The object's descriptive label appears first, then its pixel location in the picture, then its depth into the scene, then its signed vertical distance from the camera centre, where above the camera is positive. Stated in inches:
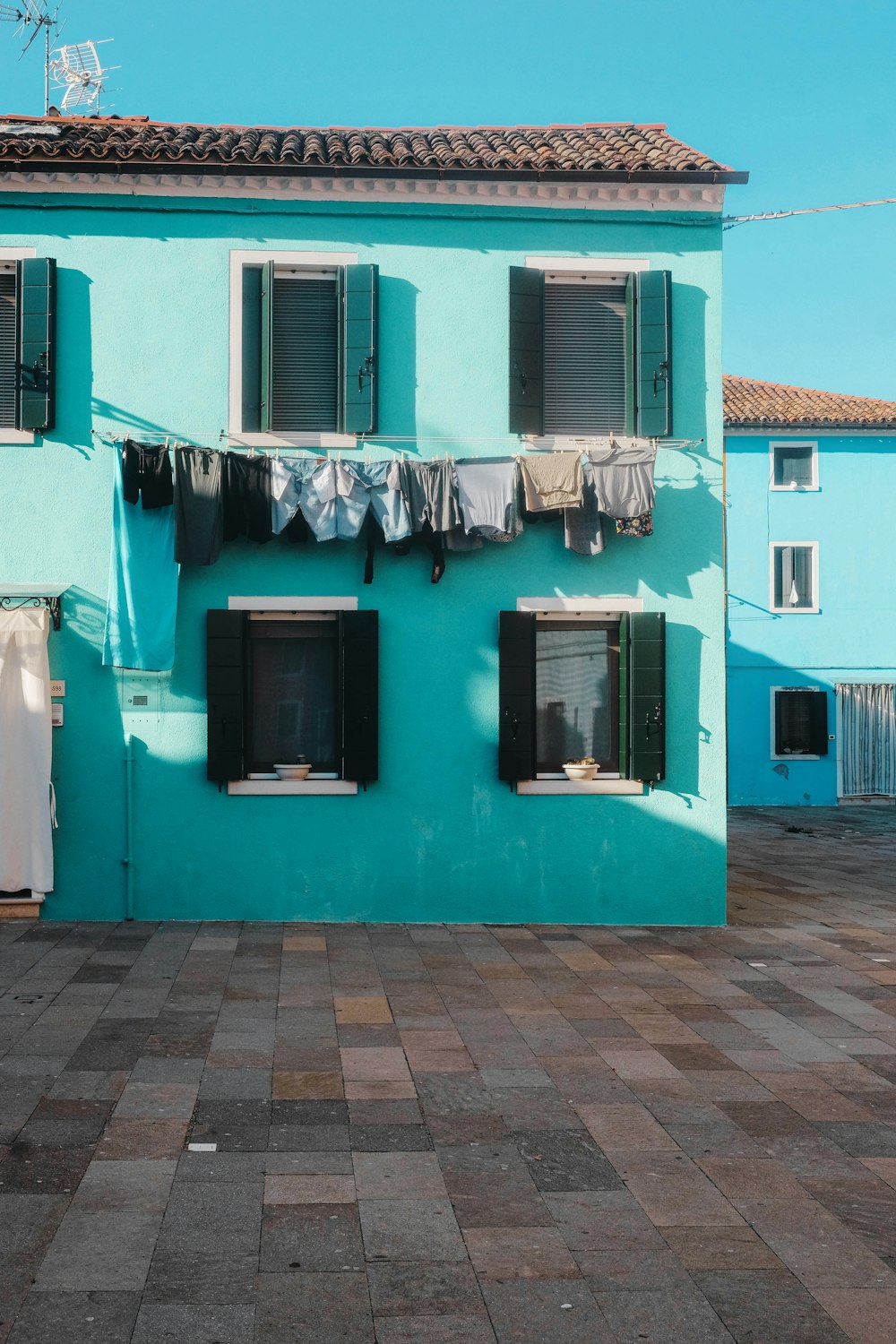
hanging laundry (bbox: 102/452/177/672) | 416.2 +39.6
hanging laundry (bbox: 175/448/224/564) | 412.5 +69.1
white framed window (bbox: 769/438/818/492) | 1095.0 +217.9
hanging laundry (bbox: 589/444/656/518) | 424.8 +76.2
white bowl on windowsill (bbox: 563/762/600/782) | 436.8 -23.9
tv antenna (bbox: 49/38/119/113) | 599.8 +312.6
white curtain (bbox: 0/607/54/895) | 416.2 -13.2
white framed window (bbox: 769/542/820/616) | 1079.6 +114.0
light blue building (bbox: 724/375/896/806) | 1055.0 +92.6
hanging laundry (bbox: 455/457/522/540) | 419.2 +72.7
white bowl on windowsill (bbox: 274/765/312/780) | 428.5 -23.6
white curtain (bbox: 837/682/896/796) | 1059.9 -27.8
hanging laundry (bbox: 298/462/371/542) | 414.3 +69.4
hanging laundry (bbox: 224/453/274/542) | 414.6 +71.8
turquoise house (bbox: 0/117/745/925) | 425.4 +59.1
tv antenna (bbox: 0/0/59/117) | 596.1 +335.9
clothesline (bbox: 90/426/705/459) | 428.8 +94.4
